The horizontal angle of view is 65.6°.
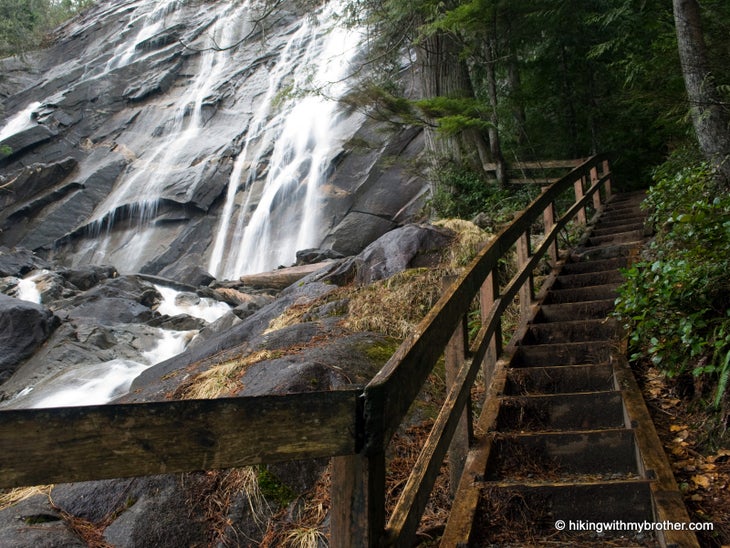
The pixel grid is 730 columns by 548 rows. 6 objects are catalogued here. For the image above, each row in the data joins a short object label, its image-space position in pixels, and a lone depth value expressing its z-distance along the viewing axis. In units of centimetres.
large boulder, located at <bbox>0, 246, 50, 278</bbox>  1838
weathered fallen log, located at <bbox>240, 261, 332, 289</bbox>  1513
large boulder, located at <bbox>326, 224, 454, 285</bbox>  762
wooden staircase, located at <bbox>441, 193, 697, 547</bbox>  275
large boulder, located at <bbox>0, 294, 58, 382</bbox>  1170
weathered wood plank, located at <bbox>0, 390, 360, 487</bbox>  131
